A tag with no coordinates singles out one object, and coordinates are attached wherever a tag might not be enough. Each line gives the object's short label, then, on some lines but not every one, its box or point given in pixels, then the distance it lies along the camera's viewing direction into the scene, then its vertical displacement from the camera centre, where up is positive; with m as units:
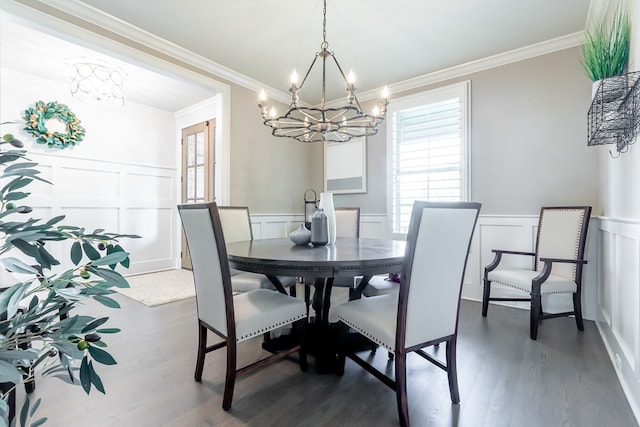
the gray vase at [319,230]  2.09 -0.10
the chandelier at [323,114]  2.01 +0.74
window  3.43 +0.78
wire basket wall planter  1.58 +0.59
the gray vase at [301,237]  2.16 -0.15
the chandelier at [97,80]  3.44 +1.57
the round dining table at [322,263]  1.55 -0.24
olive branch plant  0.56 -0.15
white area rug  3.39 -0.91
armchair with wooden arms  2.36 -0.43
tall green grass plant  1.77 +0.97
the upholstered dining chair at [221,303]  1.50 -0.49
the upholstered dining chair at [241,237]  2.36 -0.20
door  4.66 +0.81
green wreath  3.68 +1.13
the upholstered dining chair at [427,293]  1.33 -0.36
